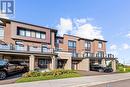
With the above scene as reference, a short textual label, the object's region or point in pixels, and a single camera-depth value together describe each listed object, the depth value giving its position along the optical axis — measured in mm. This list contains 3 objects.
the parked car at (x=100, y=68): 16318
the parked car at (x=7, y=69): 8265
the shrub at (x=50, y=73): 9183
